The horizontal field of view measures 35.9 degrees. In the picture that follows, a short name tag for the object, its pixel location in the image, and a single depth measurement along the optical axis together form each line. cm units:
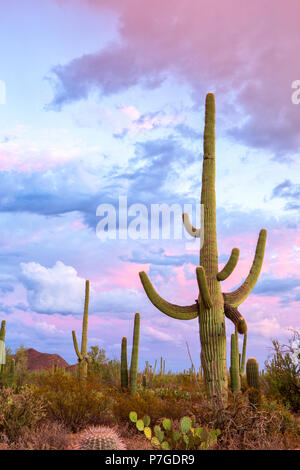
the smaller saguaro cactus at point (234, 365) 1455
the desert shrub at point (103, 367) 2139
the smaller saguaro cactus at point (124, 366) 1554
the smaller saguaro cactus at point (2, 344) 1988
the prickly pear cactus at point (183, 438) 739
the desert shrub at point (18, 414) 962
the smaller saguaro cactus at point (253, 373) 1330
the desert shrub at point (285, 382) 1535
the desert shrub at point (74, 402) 1096
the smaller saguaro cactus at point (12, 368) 1864
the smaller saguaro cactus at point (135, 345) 1535
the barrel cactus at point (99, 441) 741
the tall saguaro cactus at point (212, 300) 1228
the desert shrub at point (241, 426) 829
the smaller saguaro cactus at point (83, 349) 2239
